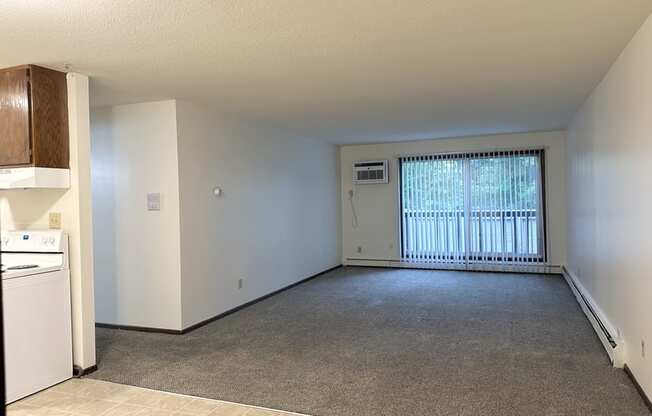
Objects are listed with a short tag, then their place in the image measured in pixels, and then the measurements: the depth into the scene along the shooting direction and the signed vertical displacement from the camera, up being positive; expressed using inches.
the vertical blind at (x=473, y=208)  299.9 -3.5
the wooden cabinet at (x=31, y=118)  134.3 +27.3
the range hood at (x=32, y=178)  133.5 +10.1
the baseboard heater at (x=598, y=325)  136.9 -43.6
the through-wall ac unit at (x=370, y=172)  333.4 +23.6
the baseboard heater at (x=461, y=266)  297.7 -42.4
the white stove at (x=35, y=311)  124.1 -26.8
